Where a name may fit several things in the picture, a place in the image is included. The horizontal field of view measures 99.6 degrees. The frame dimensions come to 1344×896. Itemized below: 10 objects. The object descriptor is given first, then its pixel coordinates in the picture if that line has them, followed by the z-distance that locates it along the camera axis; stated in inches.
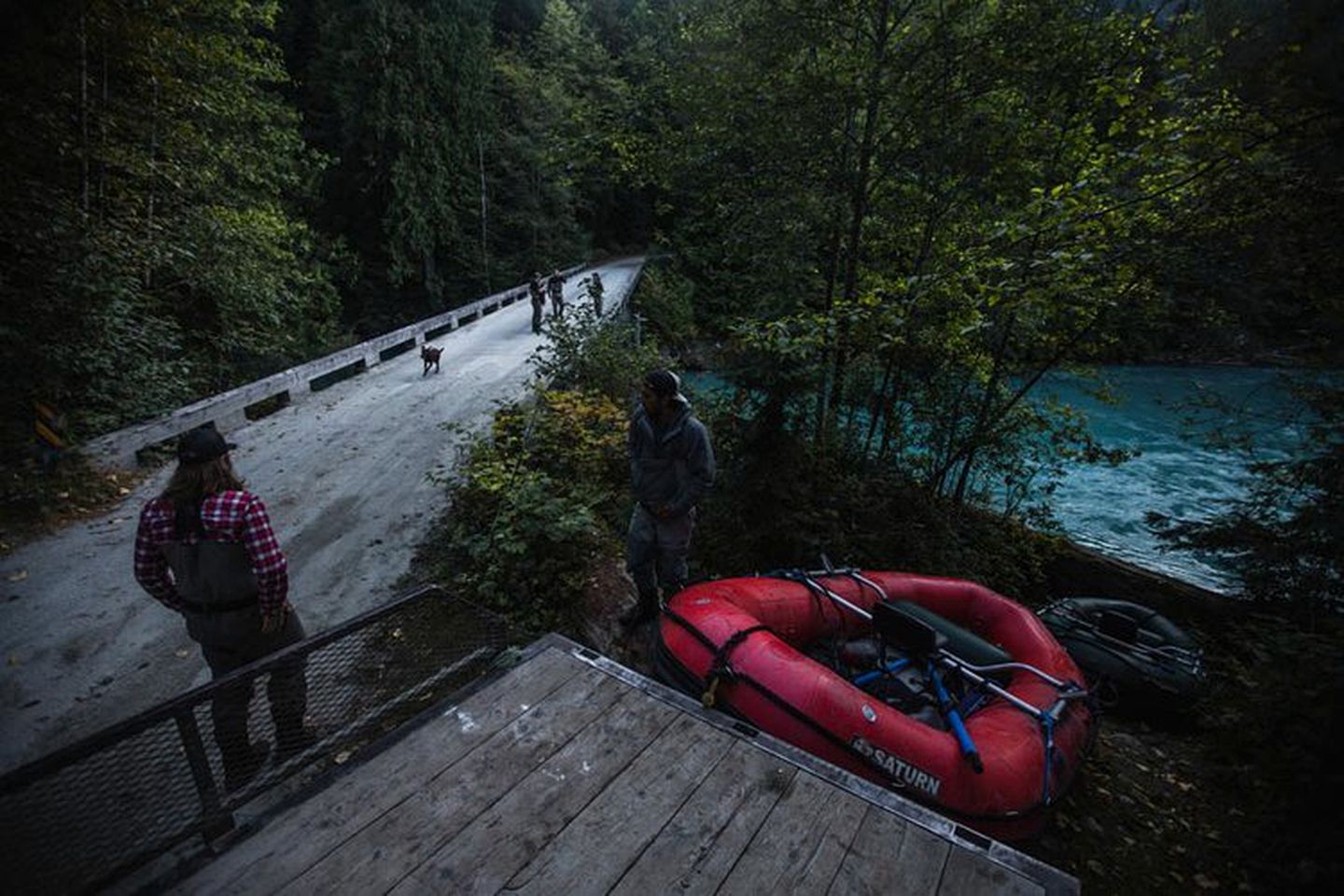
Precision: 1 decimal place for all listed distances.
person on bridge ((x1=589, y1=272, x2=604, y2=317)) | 493.5
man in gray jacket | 167.0
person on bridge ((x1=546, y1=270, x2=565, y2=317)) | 635.5
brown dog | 469.7
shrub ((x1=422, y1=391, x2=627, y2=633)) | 196.2
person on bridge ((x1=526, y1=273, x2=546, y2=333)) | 639.1
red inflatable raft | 128.9
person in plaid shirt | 109.5
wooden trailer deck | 74.6
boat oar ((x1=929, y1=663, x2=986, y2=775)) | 128.5
